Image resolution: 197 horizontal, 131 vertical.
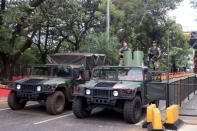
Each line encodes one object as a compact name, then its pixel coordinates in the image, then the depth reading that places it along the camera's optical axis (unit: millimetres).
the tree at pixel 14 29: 12038
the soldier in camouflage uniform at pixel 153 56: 11187
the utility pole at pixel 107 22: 15578
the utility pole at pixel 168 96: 7852
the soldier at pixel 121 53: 11019
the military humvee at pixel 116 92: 7370
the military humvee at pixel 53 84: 8296
